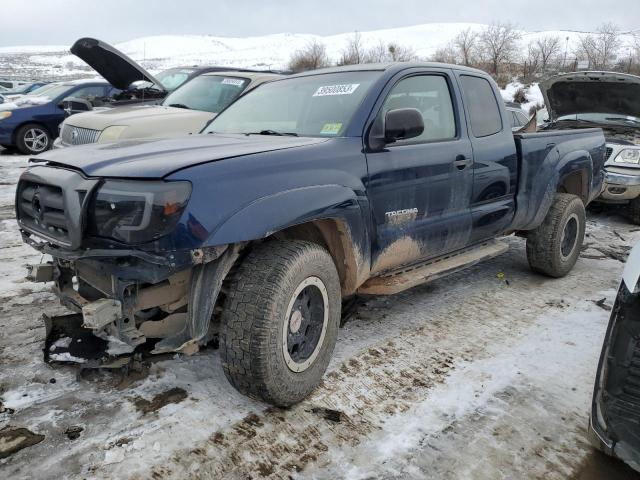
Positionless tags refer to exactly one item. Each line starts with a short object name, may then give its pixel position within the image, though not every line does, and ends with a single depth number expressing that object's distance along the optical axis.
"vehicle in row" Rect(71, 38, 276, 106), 8.03
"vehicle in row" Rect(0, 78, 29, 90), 25.07
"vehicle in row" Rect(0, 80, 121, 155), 11.20
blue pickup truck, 2.37
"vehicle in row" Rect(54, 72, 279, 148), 6.04
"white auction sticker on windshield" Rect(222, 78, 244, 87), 7.26
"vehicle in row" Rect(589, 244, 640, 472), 2.05
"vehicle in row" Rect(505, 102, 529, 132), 10.17
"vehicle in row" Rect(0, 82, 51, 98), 18.23
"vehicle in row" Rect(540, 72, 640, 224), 7.33
